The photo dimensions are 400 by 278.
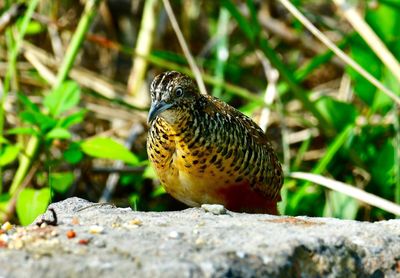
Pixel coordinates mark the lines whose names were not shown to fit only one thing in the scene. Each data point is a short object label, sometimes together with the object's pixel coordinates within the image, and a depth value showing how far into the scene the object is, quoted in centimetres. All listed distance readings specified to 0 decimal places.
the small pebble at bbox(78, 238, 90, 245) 556
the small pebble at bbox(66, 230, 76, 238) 570
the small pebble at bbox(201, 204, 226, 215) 692
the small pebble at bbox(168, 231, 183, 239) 581
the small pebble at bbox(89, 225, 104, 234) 587
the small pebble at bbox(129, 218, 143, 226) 621
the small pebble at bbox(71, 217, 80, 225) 630
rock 512
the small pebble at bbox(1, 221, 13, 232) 624
